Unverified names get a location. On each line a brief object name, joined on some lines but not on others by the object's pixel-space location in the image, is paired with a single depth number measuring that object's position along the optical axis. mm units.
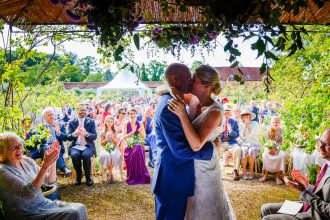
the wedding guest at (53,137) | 6788
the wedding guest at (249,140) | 7607
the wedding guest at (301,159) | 6961
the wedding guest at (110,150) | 7328
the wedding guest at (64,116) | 11084
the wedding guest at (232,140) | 7688
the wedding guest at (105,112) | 10484
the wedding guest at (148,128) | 8695
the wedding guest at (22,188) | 2916
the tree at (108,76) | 77719
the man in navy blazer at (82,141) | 7074
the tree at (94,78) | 68625
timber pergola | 3332
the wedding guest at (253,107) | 11543
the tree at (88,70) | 72000
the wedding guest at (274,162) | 7184
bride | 2441
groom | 2357
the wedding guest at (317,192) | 2617
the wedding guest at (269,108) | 11218
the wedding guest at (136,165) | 7250
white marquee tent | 19391
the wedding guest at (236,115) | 8773
